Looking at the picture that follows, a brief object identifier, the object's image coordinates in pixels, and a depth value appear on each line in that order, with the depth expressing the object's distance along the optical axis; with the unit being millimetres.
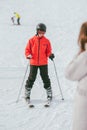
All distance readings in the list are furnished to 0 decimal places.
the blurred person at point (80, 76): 3497
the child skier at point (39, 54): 6911
